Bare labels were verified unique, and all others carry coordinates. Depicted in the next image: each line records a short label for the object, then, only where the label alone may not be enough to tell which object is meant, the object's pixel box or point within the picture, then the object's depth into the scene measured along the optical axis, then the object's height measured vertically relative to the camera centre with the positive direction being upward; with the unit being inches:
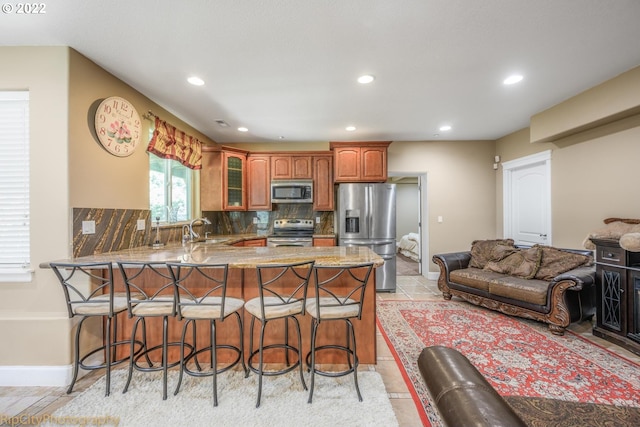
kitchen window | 129.6 +13.0
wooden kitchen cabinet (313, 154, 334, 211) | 188.9 +23.4
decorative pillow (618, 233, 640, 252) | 93.1 -10.5
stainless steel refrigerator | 177.5 -2.6
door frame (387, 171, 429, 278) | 201.5 -3.9
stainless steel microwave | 186.2 +15.5
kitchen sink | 147.4 -14.7
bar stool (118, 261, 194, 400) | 73.0 -25.9
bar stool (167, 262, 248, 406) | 69.7 -25.9
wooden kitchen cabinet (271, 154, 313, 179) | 188.5 +33.7
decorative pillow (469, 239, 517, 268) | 148.4 -21.7
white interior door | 157.0 +8.3
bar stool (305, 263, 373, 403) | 71.1 -26.6
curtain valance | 121.3 +35.2
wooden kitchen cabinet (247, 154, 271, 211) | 189.5 +21.6
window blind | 83.7 +10.8
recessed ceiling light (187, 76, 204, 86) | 103.0 +52.0
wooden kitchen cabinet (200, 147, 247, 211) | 175.3 +23.4
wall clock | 93.5 +32.9
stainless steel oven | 189.9 -10.3
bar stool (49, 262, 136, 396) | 70.9 -25.1
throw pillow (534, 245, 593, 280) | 122.3 -23.1
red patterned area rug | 76.2 -50.5
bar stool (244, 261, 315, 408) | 70.1 -25.4
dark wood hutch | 96.0 -31.0
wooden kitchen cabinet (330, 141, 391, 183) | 183.9 +34.3
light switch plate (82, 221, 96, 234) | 87.2 -4.2
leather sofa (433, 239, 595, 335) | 110.8 -32.1
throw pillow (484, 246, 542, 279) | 129.8 -26.2
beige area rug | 65.8 -50.5
